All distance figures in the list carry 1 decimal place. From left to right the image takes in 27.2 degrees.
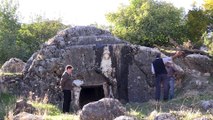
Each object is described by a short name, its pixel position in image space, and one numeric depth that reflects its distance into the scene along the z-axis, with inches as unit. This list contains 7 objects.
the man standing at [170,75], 592.4
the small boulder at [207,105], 464.1
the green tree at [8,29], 1131.3
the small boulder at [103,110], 376.2
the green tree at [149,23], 1112.2
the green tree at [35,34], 1177.8
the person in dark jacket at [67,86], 515.3
